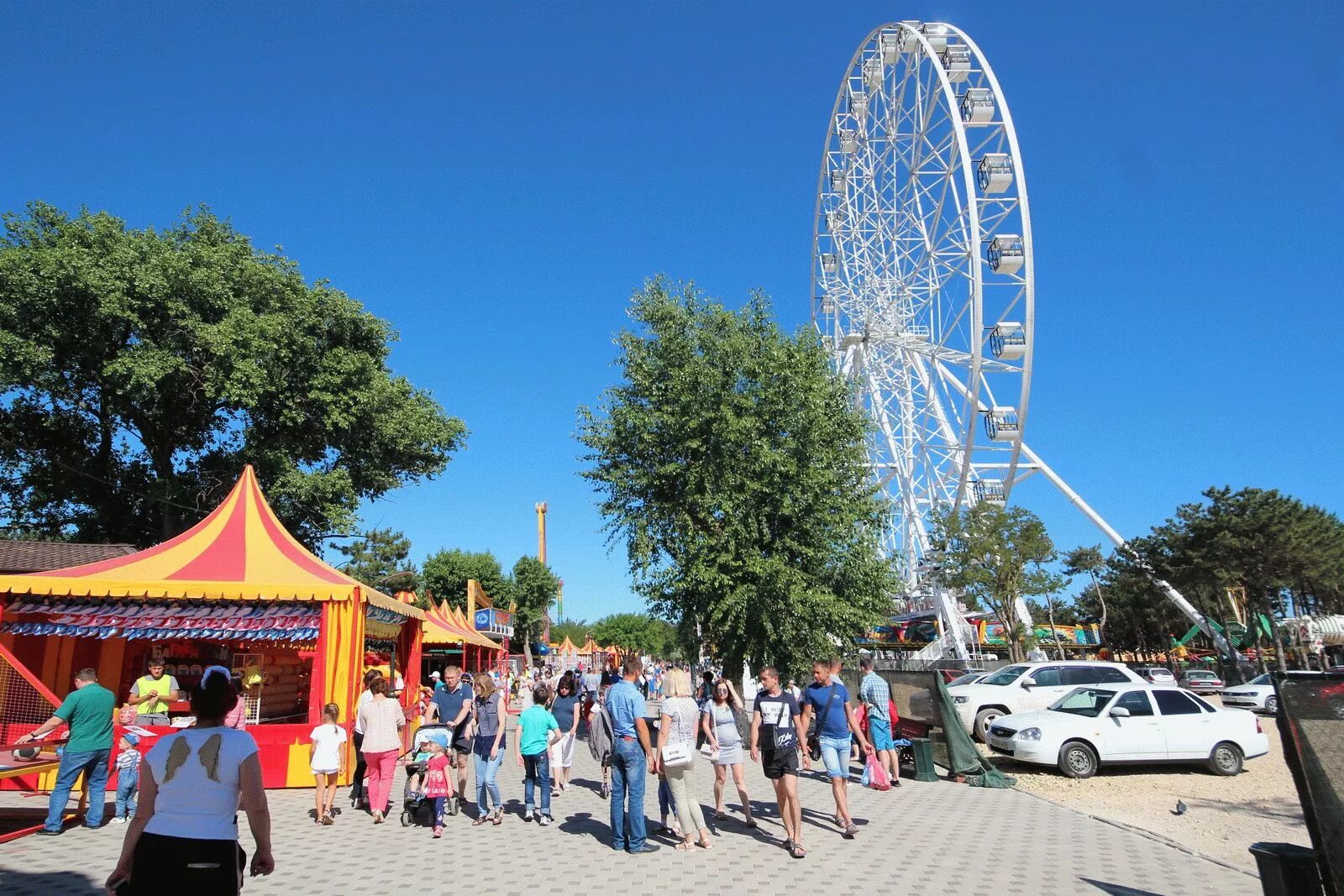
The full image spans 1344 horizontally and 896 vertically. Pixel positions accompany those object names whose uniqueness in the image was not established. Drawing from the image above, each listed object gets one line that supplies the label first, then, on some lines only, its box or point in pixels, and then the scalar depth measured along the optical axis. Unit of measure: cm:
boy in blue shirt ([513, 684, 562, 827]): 889
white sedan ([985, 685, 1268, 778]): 1231
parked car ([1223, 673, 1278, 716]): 2234
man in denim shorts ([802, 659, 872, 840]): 799
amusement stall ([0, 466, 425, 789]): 1066
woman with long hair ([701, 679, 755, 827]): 840
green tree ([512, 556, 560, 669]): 6631
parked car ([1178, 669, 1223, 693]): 2915
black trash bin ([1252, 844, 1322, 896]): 462
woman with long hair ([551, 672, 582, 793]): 1056
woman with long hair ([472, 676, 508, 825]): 900
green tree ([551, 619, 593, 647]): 11826
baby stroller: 856
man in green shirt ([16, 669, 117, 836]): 779
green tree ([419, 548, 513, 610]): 5972
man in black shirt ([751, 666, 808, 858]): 734
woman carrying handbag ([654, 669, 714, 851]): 737
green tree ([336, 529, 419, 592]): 5838
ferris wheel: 2516
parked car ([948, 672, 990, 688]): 1845
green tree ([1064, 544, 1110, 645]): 5684
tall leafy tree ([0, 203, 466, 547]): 2097
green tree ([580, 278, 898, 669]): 1719
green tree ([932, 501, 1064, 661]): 3409
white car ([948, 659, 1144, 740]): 1563
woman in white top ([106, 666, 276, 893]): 352
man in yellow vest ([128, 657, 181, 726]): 962
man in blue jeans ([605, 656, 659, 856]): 743
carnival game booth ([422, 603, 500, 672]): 2275
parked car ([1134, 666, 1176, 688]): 2263
